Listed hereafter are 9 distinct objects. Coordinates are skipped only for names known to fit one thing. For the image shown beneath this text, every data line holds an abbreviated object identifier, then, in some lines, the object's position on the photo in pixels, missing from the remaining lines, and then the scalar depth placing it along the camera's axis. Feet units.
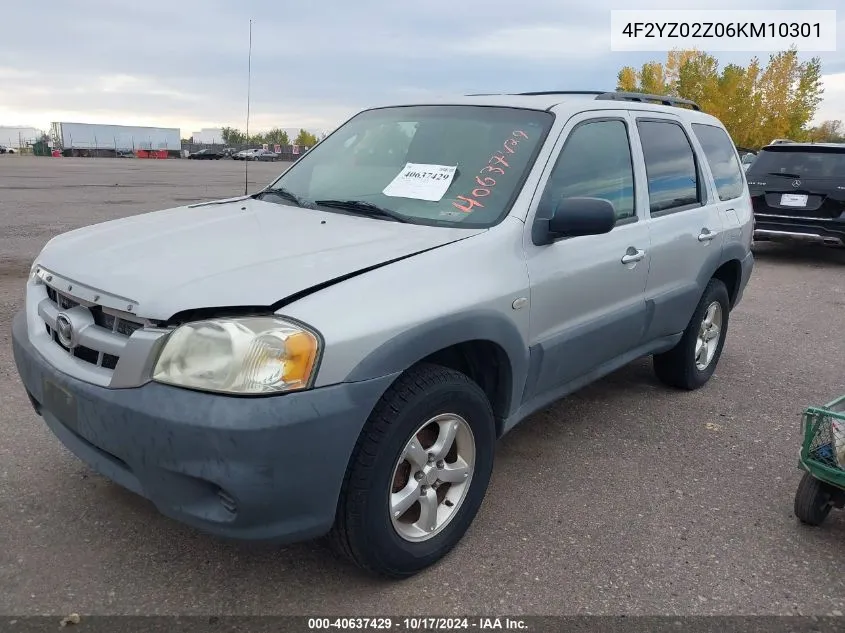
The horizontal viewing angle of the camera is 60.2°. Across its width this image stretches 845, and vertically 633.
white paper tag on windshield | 10.63
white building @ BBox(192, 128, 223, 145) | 361.28
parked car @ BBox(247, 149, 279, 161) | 213.99
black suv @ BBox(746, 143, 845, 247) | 31.78
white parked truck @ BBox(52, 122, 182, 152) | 239.91
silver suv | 7.20
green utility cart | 9.81
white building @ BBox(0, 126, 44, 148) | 306.96
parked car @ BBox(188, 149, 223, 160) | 238.48
